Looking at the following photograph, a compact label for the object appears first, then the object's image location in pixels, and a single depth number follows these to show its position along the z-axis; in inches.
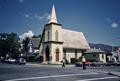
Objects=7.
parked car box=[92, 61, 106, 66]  874.7
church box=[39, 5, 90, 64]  950.9
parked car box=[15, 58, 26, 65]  958.5
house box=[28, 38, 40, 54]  1417.9
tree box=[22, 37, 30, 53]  1550.0
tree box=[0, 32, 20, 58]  1557.5
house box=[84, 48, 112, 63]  1093.9
